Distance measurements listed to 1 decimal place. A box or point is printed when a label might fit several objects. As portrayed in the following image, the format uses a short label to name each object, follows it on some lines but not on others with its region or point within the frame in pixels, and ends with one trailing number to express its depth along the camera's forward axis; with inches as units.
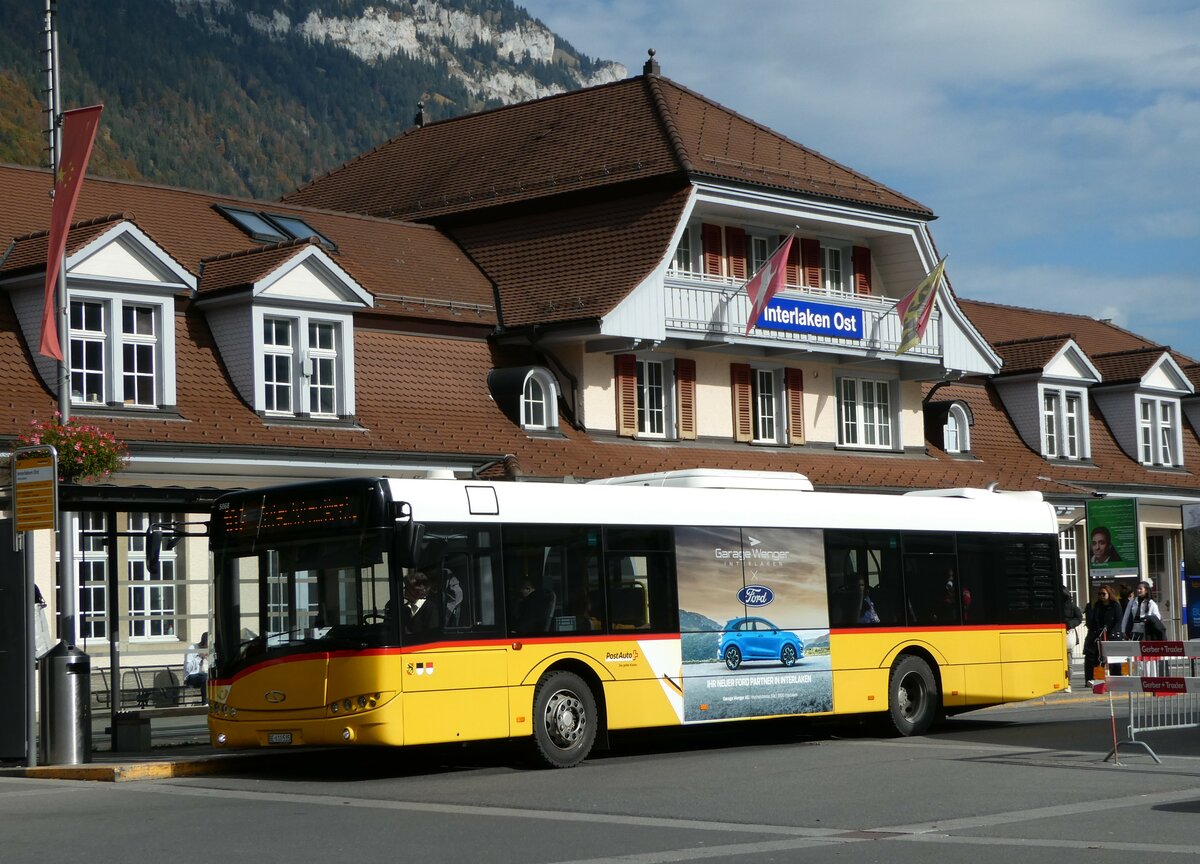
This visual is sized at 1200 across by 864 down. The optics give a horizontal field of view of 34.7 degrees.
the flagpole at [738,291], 1393.9
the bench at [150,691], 1037.2
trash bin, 730.8
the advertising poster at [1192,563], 1181.1
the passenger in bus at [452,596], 693.3
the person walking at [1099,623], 1158.3
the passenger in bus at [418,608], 678.5
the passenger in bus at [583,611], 738.8
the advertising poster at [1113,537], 1364.4
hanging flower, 836.0
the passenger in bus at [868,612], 855.1
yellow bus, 678.5
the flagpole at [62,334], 746.8
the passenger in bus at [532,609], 717.3
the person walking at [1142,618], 1075.9
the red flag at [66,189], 792.3
